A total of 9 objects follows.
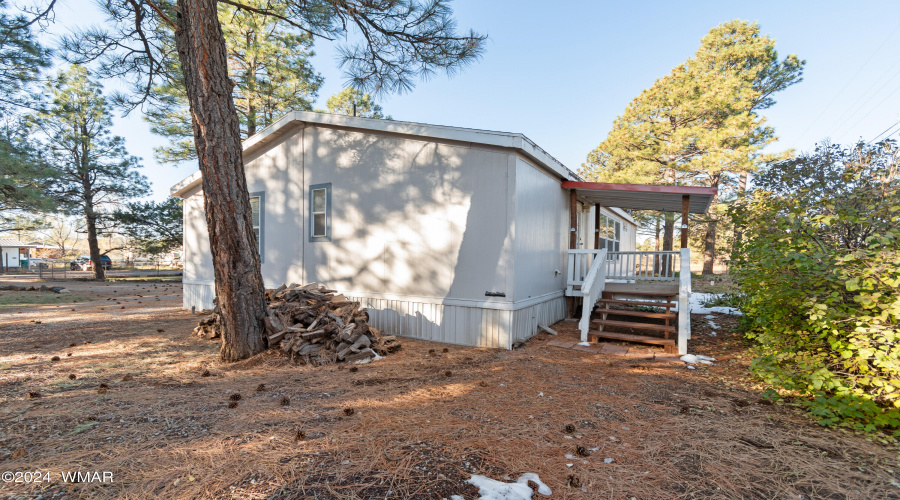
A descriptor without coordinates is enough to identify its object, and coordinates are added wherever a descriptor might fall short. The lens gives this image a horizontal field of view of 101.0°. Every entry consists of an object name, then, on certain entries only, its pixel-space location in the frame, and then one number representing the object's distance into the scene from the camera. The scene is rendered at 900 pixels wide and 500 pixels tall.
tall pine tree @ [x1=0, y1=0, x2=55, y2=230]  9.47
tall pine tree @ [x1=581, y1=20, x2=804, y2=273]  15.58
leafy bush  2.71
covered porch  5.71
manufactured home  5.54
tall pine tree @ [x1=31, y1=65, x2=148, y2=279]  16.31
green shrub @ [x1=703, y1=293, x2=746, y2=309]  8.62
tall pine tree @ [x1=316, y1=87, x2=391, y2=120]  20.47
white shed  35.31
